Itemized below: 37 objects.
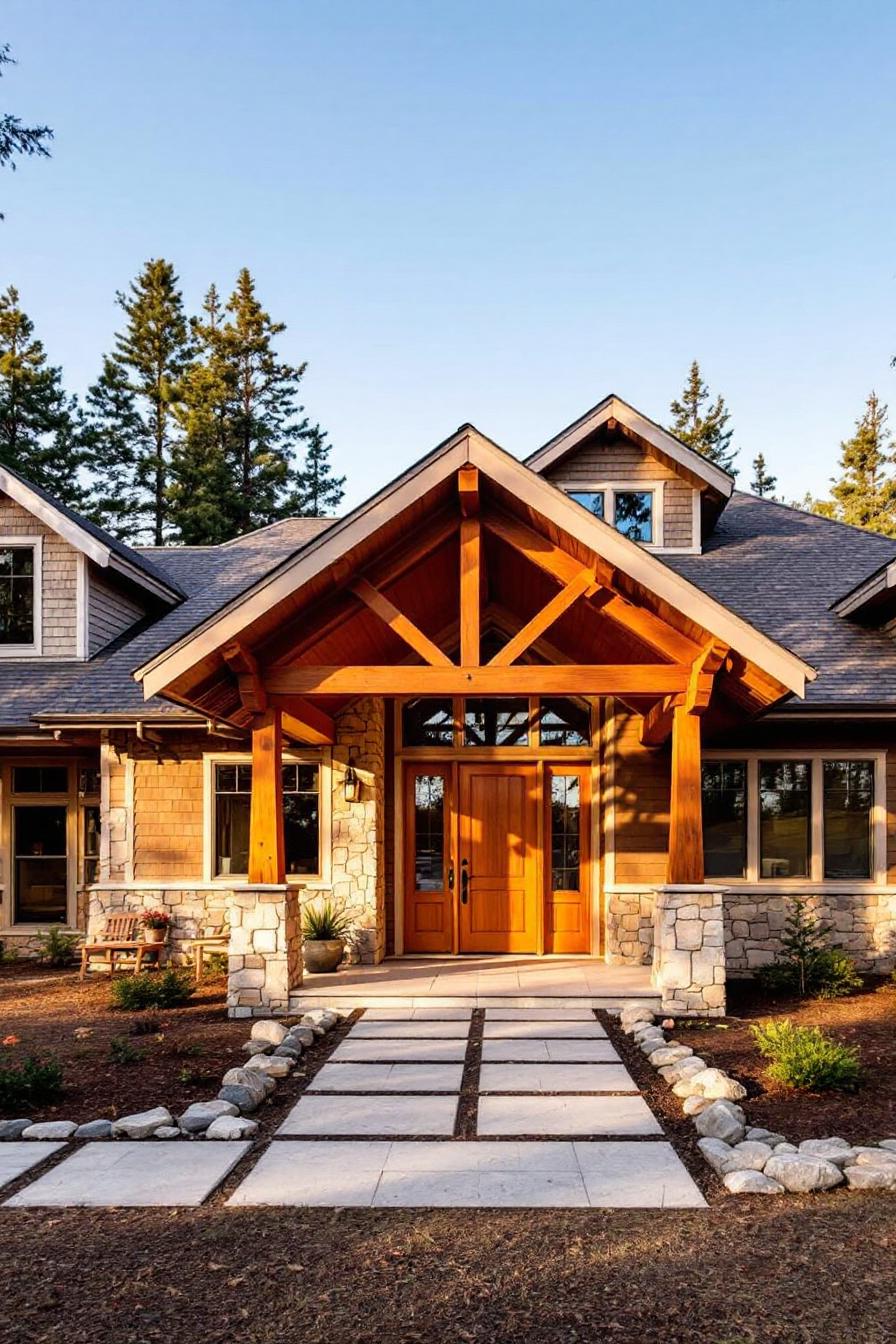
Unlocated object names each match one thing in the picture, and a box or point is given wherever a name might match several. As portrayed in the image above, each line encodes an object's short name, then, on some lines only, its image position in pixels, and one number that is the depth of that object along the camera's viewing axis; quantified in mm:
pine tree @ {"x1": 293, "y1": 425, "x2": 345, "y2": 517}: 32000
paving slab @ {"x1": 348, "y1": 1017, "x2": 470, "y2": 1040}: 7434
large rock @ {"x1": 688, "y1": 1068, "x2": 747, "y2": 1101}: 5730
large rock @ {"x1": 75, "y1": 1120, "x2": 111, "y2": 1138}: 5266
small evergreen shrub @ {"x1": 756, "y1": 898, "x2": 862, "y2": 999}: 9172
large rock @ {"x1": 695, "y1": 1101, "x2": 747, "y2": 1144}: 5066
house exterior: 7809
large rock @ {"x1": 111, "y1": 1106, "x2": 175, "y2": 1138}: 5266
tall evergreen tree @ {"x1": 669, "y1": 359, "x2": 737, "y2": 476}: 34406
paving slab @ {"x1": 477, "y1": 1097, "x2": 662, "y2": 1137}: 5344
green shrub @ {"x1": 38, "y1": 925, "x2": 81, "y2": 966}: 11055
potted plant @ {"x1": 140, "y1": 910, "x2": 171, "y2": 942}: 10391
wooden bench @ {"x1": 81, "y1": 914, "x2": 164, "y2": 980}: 10133
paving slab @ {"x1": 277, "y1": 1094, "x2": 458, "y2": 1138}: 5355
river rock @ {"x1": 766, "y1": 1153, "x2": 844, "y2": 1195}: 4504
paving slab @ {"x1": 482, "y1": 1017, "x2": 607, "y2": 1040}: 7387
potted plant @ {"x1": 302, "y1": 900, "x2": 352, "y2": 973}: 9516
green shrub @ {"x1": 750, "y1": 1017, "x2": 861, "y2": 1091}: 5887
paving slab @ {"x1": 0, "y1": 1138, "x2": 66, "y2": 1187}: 4742
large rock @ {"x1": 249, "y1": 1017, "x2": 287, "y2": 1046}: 7090
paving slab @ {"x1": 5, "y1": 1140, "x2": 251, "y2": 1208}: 4398
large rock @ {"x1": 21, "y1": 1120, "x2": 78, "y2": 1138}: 5262
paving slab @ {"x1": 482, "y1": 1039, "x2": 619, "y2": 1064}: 6766
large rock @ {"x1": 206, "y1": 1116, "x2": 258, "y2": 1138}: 5230
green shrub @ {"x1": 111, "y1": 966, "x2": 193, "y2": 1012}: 8555
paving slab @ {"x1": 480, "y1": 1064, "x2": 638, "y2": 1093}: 6137
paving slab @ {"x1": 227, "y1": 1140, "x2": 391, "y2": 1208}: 4387
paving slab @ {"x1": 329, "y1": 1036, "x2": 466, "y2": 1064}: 6805
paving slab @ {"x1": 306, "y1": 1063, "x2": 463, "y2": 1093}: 6156
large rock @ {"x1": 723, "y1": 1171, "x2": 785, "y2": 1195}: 4473
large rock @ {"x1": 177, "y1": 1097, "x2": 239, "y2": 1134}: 5320
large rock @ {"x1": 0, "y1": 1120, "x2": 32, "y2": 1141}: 5297
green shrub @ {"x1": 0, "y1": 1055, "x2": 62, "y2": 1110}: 5785
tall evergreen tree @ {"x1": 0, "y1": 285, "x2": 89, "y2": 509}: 26312
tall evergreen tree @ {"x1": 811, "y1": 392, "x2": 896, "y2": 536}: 33156
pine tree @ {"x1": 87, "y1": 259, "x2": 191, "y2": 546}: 28516
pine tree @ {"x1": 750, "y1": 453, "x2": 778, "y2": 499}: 36656
